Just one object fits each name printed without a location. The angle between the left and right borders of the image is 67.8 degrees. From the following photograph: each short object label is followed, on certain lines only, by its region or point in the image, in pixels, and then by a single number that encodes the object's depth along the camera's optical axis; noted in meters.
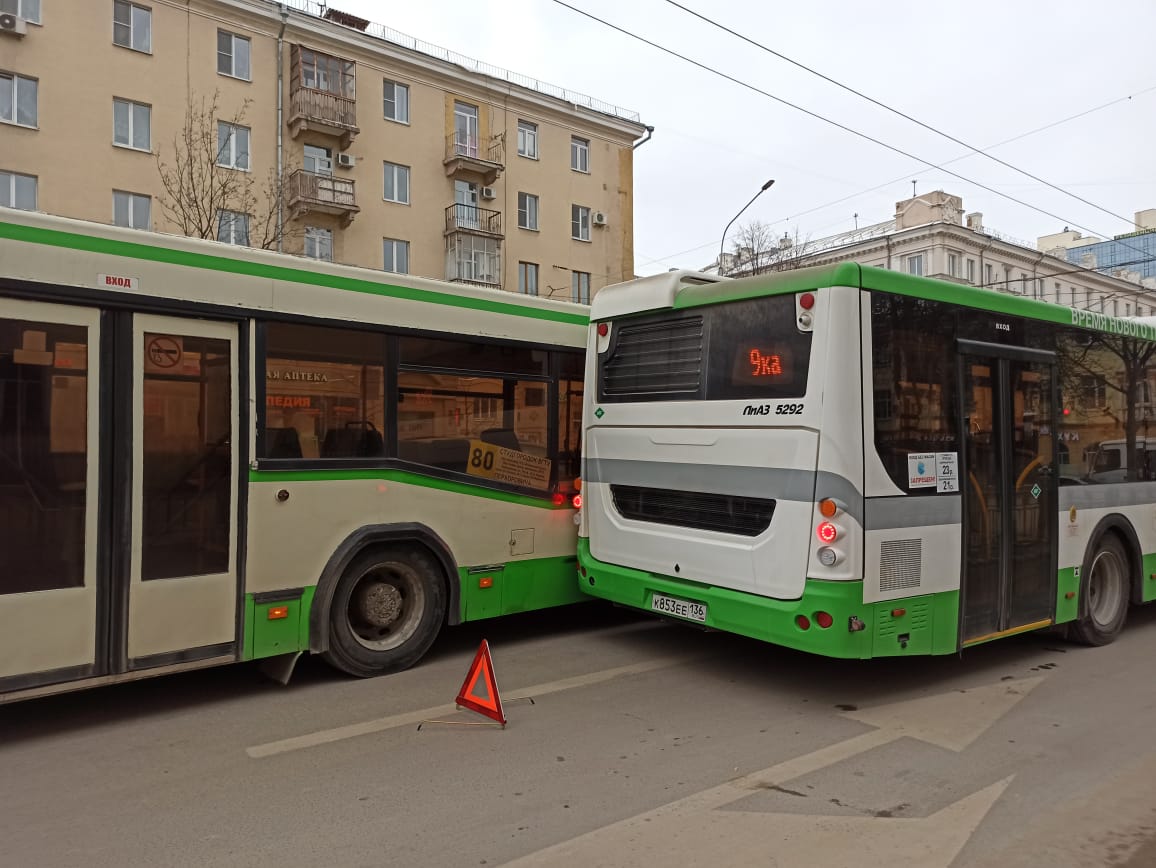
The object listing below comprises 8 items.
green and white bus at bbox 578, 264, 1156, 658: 5.45
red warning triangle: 5.25
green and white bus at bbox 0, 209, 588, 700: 4.83
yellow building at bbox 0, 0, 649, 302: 22.33
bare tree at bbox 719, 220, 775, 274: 31.72
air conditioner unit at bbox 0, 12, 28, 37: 21.33
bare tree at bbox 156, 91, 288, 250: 16.47
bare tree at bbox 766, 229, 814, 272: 30.07
